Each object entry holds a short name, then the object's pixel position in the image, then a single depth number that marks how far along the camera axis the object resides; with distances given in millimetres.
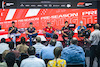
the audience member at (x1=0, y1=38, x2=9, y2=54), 5244
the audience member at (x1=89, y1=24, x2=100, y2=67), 5238
